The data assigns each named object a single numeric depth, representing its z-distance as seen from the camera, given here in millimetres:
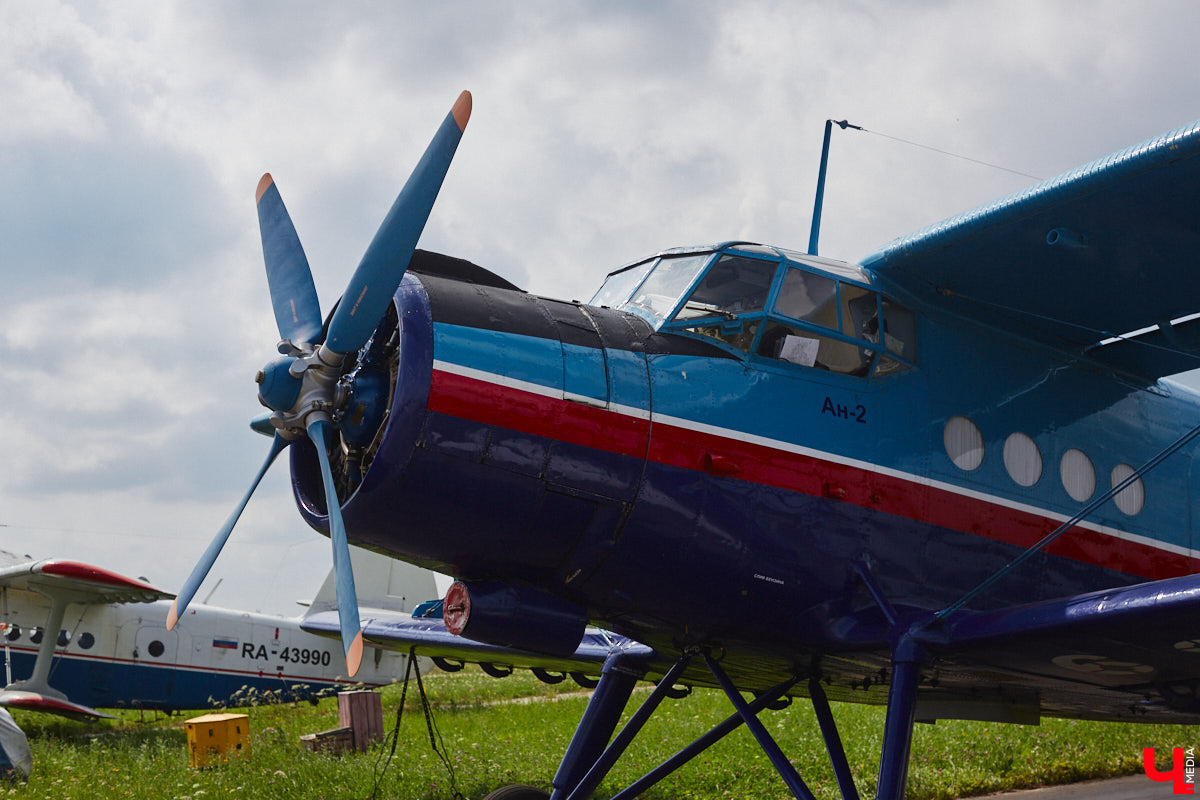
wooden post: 11508
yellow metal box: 10438
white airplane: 16344
